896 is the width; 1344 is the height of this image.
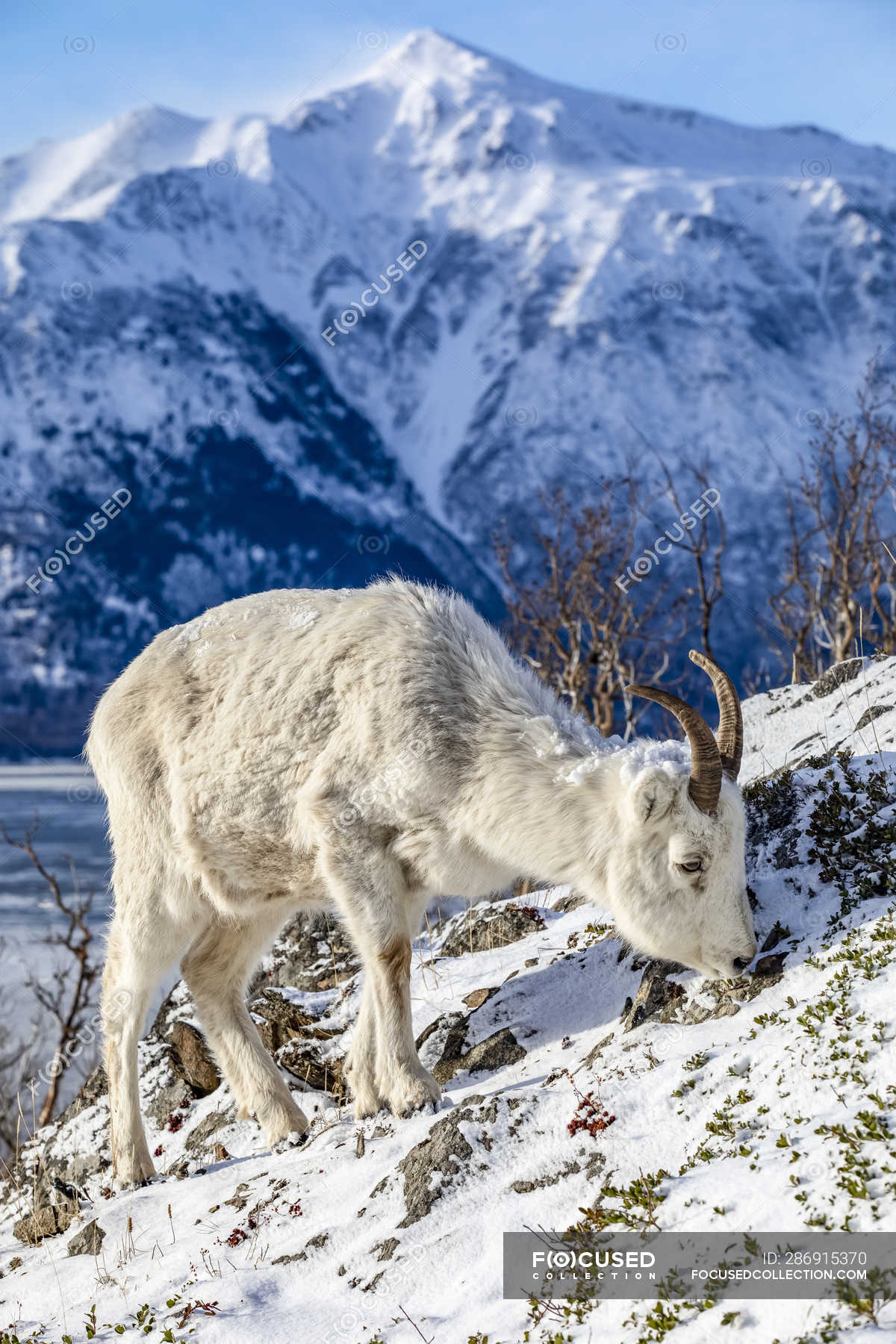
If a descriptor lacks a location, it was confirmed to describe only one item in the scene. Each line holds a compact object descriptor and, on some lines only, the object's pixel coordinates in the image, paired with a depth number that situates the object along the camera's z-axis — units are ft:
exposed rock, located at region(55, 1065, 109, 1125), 24.90
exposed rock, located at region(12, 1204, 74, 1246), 20.10
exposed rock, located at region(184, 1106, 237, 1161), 21.25
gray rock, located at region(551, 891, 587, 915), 26.32
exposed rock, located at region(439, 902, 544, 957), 25.02
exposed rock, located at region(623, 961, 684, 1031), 16.75
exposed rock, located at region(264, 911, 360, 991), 27.09
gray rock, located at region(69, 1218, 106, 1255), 17.97
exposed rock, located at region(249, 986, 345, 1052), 23.13
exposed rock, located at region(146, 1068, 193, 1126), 23.20
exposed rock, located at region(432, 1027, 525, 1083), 18.70
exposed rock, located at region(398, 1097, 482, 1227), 14.39
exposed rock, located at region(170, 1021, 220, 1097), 23.41
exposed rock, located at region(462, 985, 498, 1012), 21.02
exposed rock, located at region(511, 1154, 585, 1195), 13.48
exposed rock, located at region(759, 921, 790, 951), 16.19
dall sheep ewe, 16.22
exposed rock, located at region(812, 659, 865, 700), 27.22
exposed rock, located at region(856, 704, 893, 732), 22.48
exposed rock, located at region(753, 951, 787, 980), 15.56
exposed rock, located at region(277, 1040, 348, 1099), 21.41
